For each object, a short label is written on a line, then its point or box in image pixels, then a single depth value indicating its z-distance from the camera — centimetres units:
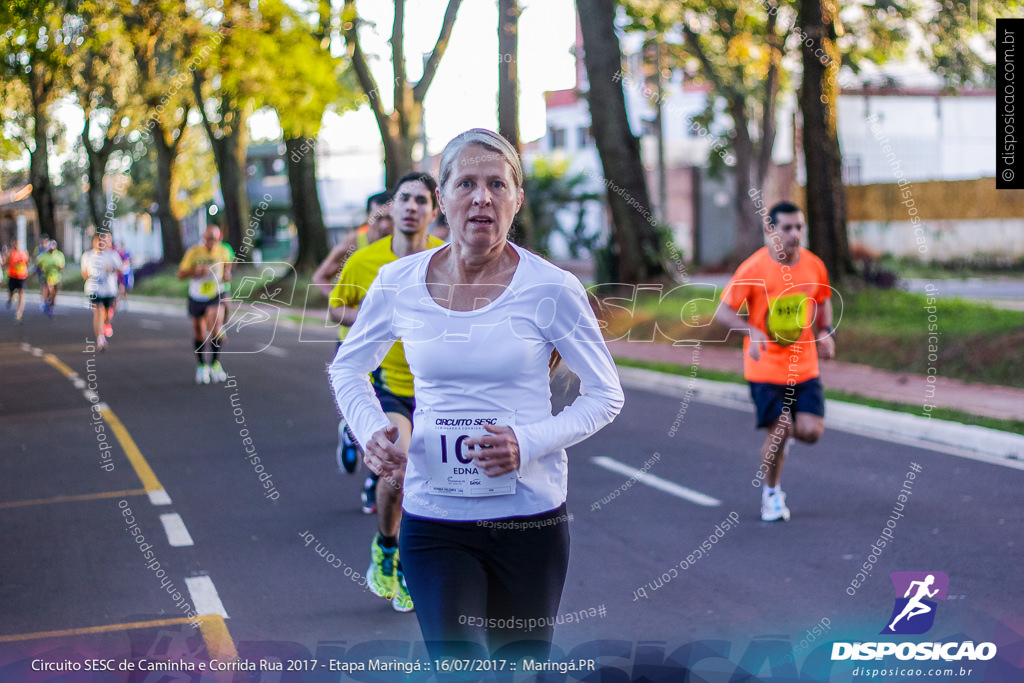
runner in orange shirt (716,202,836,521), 763
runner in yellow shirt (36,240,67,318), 3120
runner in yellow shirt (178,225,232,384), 1481
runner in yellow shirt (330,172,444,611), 581
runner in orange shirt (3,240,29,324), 3197
